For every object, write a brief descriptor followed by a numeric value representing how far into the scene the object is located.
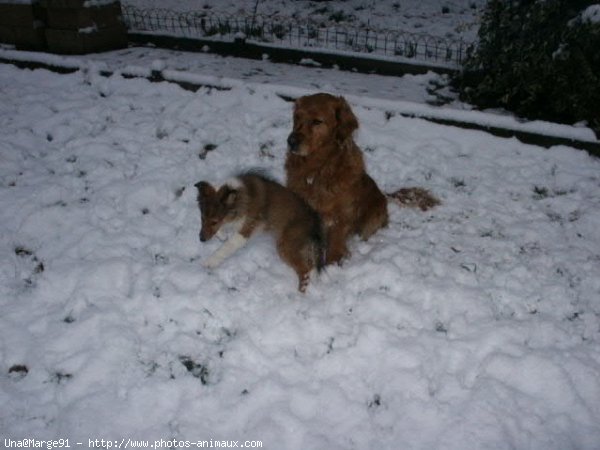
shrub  5.45
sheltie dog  3.84
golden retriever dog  3.84
